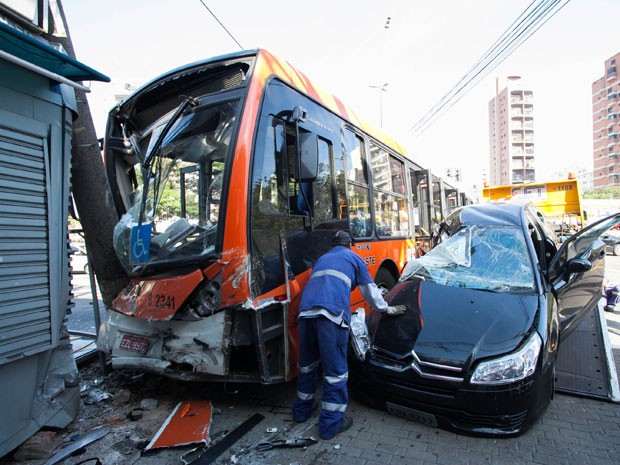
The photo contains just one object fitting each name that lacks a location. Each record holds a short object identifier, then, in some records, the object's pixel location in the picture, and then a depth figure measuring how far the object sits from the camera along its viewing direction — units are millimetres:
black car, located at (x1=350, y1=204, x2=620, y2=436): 2797
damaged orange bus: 3070
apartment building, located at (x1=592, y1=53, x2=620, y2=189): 82500
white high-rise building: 84438
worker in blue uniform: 3055
